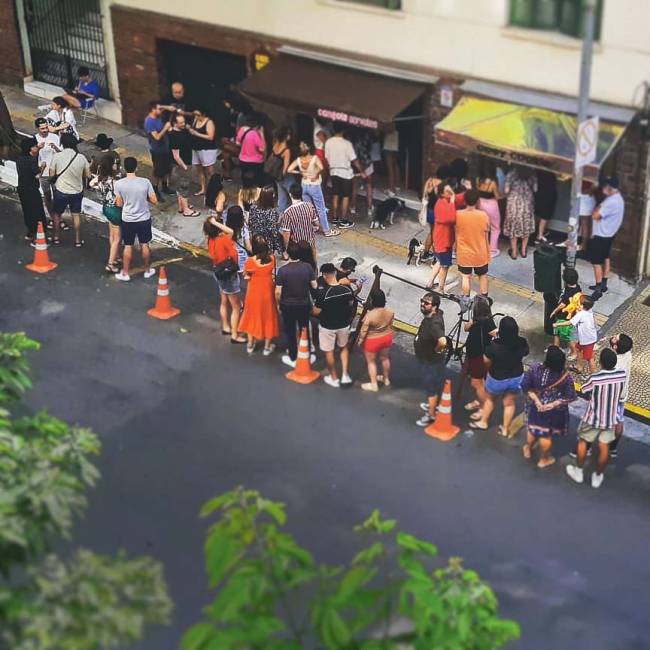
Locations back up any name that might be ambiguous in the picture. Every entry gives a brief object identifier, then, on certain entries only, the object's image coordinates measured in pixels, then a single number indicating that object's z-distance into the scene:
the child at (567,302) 13.12
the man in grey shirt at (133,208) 14.81
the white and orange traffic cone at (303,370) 13.38
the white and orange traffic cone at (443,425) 12.32
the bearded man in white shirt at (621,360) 11.34
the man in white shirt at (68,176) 15.83
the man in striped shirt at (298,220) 14.53
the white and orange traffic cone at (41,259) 15.93
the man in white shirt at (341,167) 16.88
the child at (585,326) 12.91
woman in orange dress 13.23
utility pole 12.02
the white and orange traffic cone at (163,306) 14.70
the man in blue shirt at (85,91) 20.56
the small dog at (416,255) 16.11
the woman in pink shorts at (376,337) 12.51
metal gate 20.94
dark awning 16.45
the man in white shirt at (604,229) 14.60
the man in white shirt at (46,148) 16.62
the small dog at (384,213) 17.12
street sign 12.50
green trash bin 13.84
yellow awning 14.65
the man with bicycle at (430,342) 12.42
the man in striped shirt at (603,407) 11.14
